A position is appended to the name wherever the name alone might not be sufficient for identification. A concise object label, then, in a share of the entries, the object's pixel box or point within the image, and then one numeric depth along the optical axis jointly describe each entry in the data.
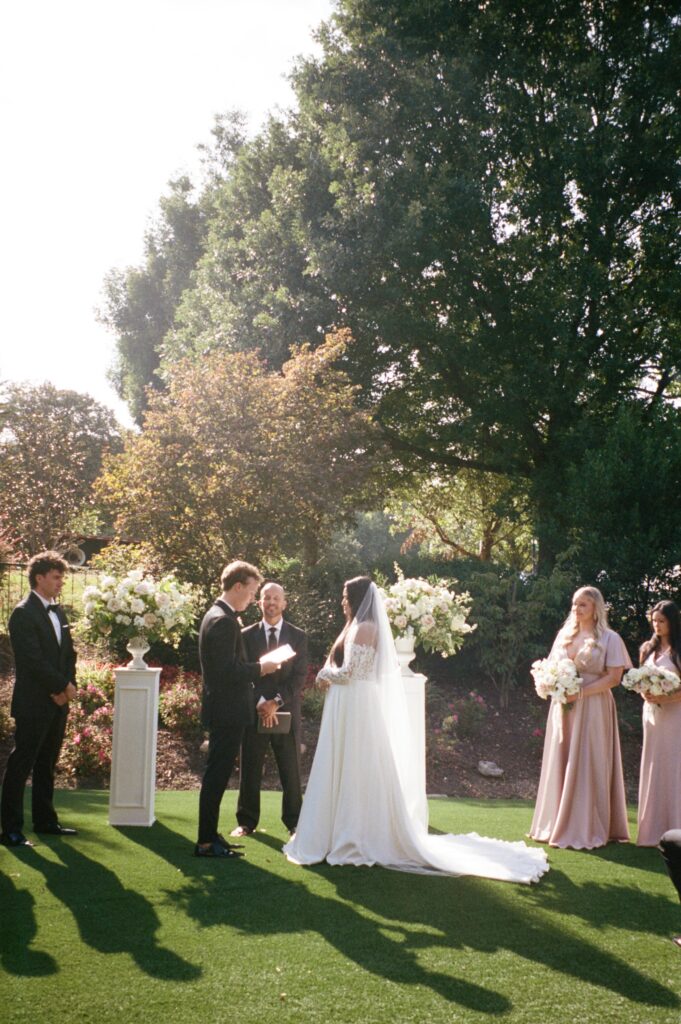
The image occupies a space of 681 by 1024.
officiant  8.05
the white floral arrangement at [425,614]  8.62
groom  6.91
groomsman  7.17
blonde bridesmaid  7.93
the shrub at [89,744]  10.85
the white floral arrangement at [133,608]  8.22
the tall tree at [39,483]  20.48
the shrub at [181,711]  12.43
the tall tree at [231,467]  15.77
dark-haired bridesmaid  7.94
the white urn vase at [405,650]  8.75
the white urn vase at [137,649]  8.36
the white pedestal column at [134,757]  8.03
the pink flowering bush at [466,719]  13.30
